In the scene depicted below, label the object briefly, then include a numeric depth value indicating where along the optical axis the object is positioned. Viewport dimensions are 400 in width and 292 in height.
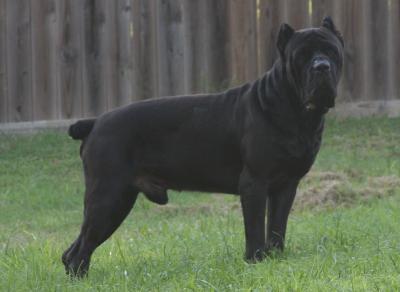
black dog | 12.27
